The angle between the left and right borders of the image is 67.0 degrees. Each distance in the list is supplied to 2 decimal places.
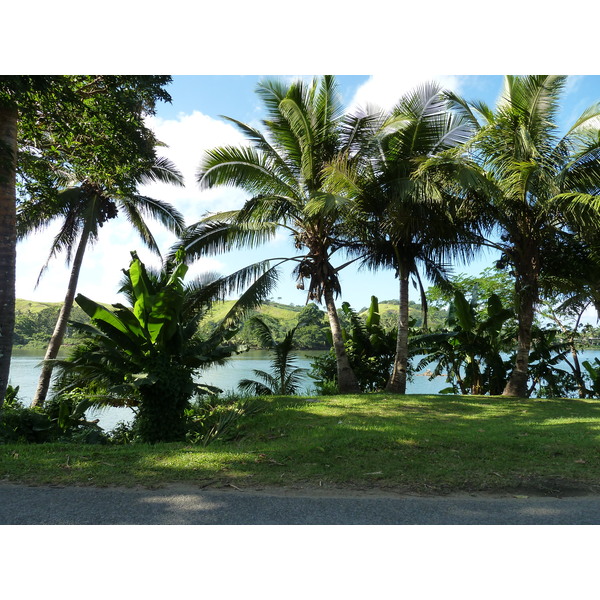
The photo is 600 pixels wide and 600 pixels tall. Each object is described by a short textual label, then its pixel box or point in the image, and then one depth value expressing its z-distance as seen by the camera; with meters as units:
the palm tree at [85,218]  13.48
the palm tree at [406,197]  10.38
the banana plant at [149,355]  7.62
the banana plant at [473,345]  12.89
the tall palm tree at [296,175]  11.12
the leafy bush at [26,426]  7.80
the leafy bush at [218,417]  7.22
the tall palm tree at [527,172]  9.86
